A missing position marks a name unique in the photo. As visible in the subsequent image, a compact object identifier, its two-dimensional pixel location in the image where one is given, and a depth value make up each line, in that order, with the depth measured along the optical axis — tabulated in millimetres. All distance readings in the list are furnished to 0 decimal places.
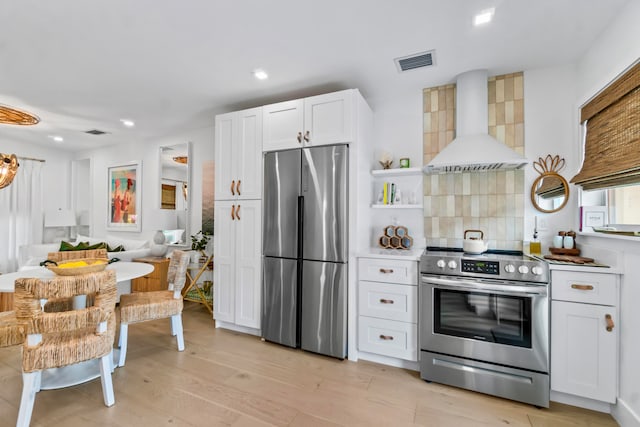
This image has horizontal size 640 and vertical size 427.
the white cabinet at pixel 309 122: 2643
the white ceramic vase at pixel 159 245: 4453
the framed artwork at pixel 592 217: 2170
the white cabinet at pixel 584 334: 1853
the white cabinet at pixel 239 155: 3082
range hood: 2412
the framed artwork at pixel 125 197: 5066
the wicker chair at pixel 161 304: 2465
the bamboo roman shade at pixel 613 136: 1697
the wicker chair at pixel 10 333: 1963
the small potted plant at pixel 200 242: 4141
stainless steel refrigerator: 2627
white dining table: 2090
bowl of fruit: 1974
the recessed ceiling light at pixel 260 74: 2656
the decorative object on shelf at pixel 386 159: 3010
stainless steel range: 2002
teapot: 2449
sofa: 4156
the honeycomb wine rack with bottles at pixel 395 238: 2906
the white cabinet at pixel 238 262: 3064
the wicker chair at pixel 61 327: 1630
